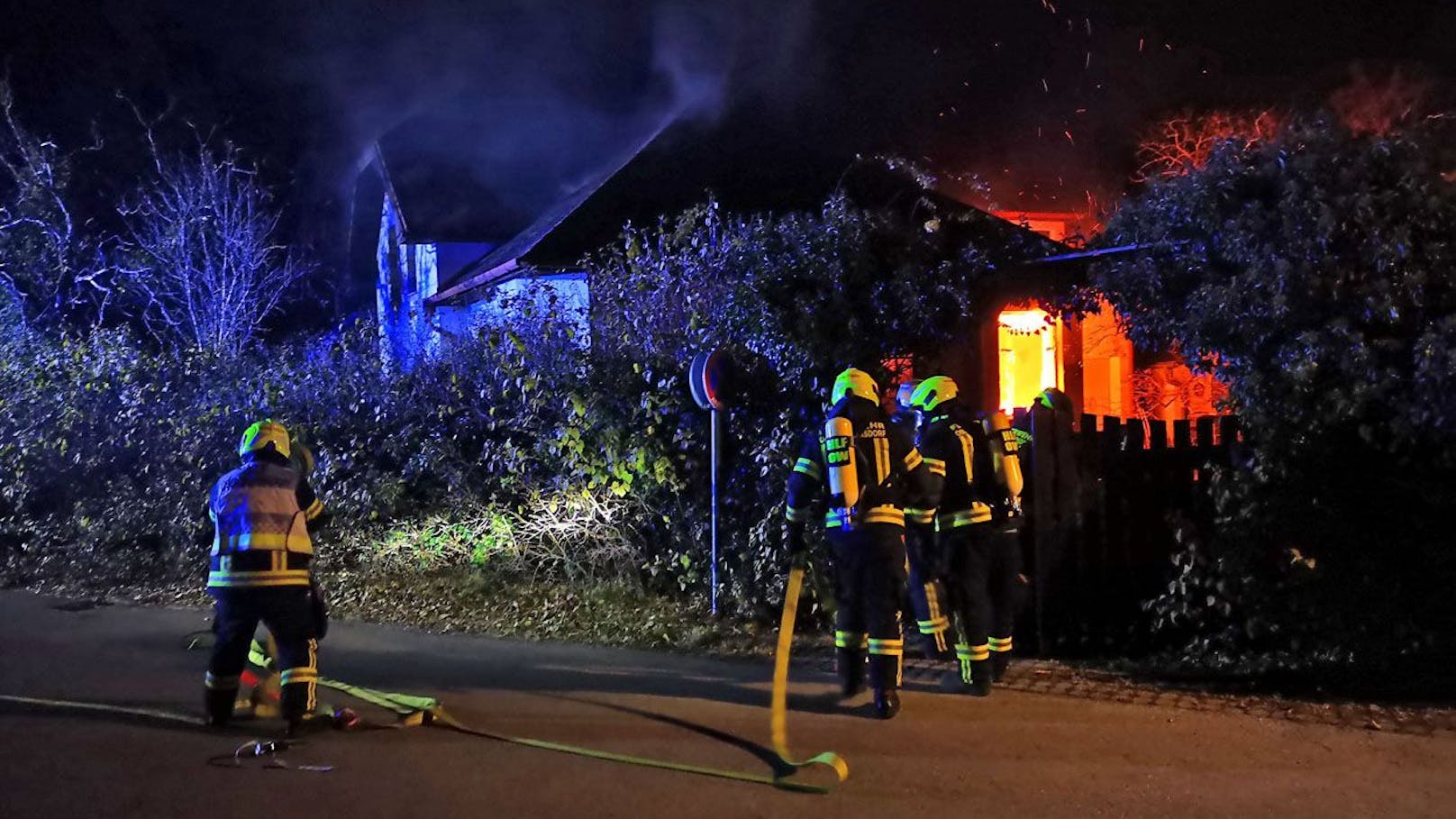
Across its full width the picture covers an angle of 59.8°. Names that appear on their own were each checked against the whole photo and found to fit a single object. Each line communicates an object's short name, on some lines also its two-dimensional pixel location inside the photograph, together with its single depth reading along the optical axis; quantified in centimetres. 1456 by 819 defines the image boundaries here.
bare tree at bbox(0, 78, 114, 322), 2238
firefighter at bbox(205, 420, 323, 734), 643
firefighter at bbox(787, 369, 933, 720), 675
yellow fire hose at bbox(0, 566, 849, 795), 566
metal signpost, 912
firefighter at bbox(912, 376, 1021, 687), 728
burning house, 984
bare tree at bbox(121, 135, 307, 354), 2367
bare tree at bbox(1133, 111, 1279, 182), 1878
